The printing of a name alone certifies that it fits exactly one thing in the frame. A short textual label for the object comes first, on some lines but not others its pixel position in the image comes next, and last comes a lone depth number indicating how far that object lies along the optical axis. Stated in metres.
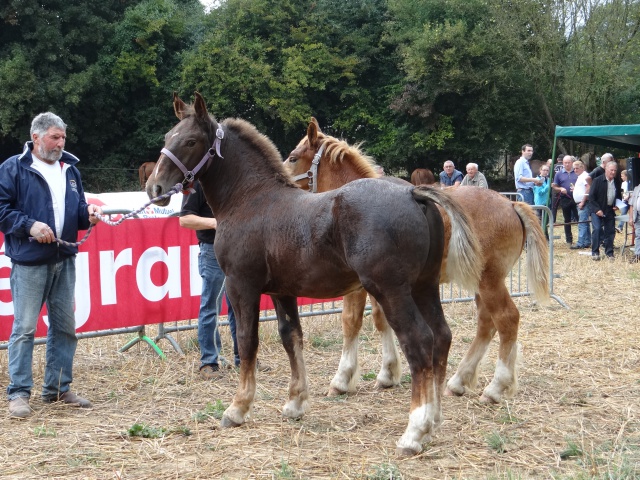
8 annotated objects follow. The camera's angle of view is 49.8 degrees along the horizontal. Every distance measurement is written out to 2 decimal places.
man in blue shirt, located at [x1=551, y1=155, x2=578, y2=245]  16.88
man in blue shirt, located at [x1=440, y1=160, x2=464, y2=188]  17.53
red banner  6.65
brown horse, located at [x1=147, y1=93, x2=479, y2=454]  4.20
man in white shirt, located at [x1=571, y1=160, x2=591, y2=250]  15.93
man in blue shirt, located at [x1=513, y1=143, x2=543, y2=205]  16.61
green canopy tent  15.27
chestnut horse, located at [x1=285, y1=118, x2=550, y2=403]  5.59
